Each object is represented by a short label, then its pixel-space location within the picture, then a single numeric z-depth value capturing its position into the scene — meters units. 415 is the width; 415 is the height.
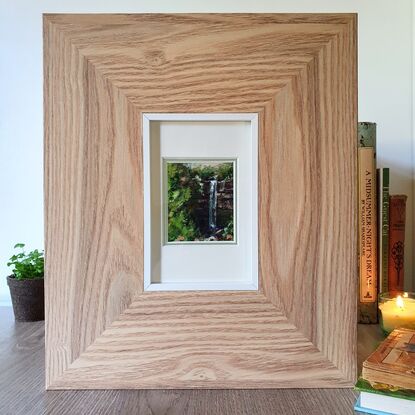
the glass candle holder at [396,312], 0.70
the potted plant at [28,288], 0.80
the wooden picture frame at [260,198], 0.52
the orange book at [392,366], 0.44
